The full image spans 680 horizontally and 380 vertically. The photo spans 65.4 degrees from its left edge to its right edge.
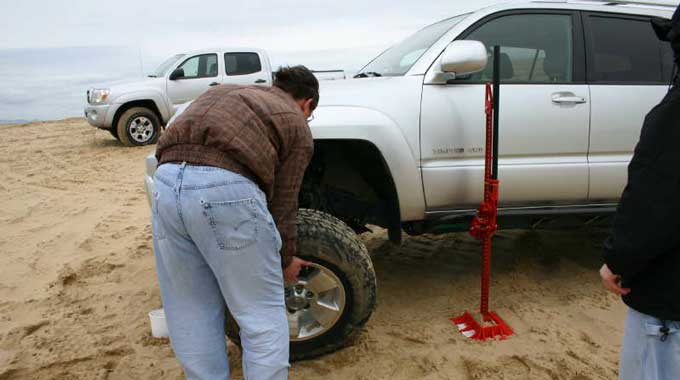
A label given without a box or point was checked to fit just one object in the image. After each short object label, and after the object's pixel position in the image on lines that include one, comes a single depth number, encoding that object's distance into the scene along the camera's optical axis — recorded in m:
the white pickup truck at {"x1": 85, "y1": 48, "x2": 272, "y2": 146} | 9.88
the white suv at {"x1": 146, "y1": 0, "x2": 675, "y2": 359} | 2.79
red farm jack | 2.75
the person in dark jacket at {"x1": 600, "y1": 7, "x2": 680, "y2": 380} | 1.38
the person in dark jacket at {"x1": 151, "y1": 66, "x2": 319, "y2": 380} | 1.85
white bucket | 3.07
